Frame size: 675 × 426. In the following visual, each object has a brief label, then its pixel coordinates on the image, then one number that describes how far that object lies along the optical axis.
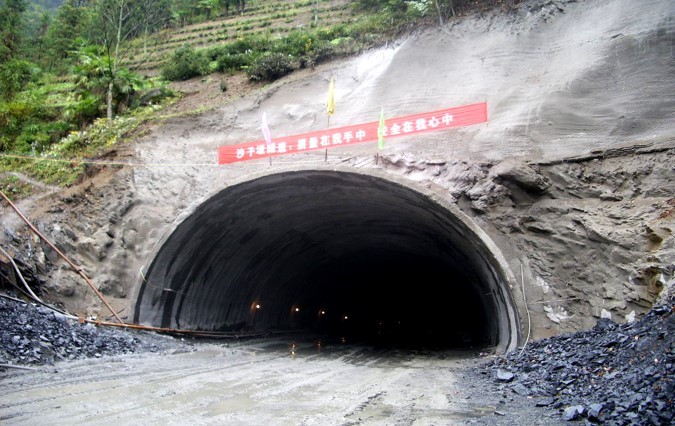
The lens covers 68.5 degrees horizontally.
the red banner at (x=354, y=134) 11.04
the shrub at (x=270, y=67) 15.62
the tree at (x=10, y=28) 26.23
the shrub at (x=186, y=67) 19.59
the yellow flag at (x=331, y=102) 12.36
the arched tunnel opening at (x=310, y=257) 11.12
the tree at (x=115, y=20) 17.22
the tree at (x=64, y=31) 32.22
